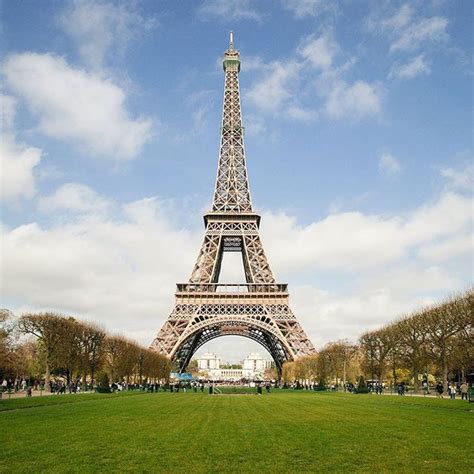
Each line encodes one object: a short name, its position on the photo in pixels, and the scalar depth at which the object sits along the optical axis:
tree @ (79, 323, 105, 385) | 62.31
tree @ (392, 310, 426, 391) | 56.09
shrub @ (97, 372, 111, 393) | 52.59
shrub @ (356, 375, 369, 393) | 56.78
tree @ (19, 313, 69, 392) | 58.62
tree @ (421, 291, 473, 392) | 50.28
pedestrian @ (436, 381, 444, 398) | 47.75
